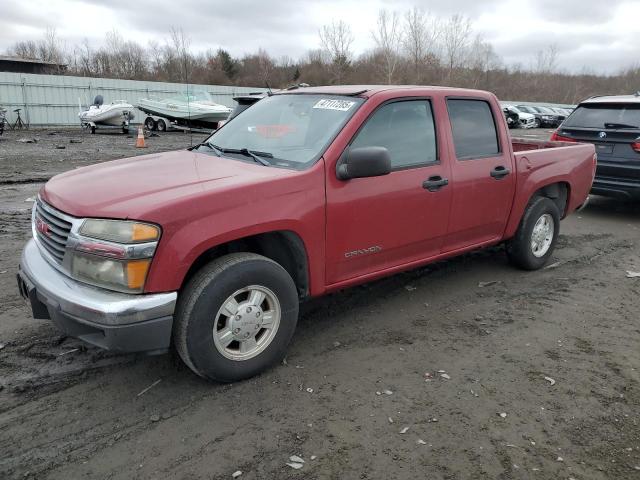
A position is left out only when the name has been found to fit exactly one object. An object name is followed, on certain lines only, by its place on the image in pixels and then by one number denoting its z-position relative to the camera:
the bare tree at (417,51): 54.47
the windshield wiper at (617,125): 7.68
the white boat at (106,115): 22.78
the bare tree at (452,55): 57.62
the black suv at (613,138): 7.59
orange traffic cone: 16.69
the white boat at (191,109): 22.55
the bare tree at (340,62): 52.22
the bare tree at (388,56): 51.28
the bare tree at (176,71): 42.59
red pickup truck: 2.76
